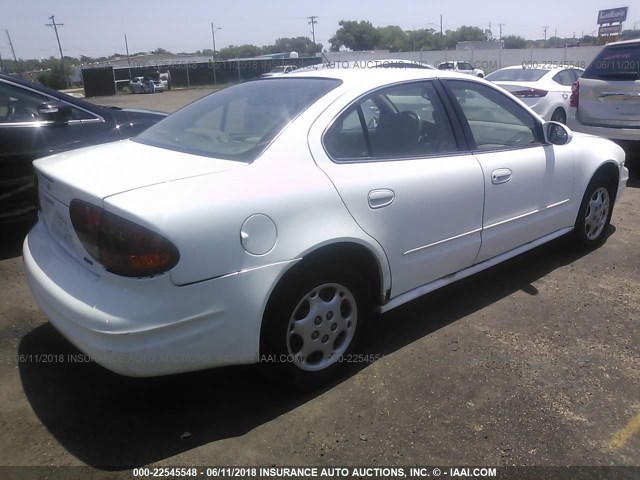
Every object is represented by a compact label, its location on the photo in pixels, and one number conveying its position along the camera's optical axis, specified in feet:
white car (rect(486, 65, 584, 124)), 35.24
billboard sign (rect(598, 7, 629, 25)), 184.03
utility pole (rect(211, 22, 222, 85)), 165.48
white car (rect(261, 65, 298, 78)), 101.17
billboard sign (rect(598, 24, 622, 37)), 173.43
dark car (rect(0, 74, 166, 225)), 15.35
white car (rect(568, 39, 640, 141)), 23.22
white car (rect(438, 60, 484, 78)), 88.56
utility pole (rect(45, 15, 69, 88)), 170.81
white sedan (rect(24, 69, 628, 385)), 7.38
